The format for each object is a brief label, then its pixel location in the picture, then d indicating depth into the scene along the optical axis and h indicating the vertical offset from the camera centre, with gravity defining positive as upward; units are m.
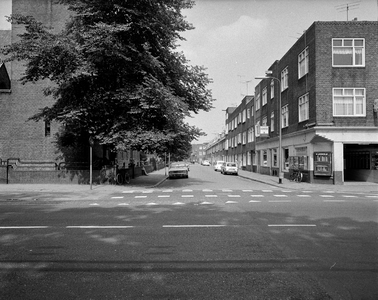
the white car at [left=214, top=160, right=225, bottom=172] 51.03 -1.76
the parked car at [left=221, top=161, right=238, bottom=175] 37.91 -1.58
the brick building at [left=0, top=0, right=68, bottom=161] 28.59 +3.01
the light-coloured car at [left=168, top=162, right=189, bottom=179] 30.03 -1.62
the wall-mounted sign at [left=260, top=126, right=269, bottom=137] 33.31 +2.72
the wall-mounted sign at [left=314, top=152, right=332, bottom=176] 21.58 -0.62
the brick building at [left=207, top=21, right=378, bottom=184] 21.48 +4.16
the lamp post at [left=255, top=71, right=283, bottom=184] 22.25 -1.37
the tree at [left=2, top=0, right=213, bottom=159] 17.62 +5.49
